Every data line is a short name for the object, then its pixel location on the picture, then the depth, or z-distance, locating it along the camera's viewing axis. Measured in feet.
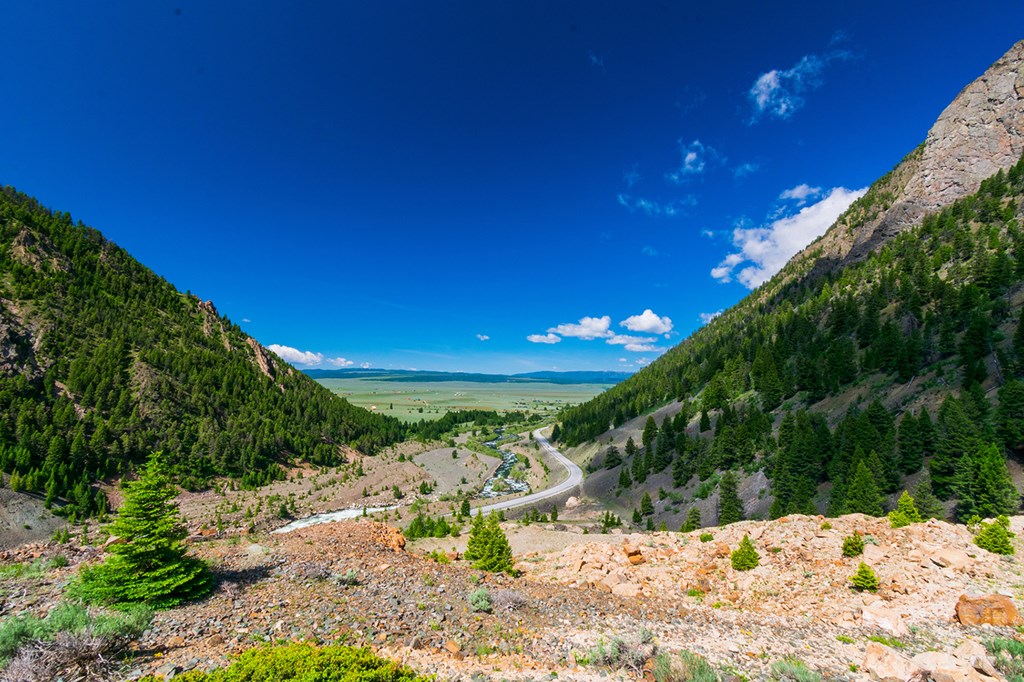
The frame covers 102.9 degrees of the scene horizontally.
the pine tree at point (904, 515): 71.46
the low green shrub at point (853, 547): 65.16
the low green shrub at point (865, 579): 56.70
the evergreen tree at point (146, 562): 47.67
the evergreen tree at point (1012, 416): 129.39
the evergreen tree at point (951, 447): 130.52
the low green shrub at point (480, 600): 53.98
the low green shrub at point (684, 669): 36.42
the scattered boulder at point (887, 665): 37.32
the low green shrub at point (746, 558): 70.03
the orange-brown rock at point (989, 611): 46.55
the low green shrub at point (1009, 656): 36.29
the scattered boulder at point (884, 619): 47.98
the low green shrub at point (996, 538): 59.88
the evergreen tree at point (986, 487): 114.11
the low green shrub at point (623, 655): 40.29
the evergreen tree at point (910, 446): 148.54
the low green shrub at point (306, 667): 28.48
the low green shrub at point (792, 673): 37.88
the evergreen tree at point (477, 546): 88.69
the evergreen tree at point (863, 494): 129.18
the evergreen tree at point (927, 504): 122.42
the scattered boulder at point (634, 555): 78.95
